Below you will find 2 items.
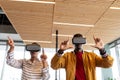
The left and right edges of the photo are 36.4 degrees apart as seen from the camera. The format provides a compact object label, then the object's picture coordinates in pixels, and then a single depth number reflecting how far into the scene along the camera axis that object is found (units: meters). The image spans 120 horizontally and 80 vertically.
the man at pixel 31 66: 2.25
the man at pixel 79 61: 1.87
